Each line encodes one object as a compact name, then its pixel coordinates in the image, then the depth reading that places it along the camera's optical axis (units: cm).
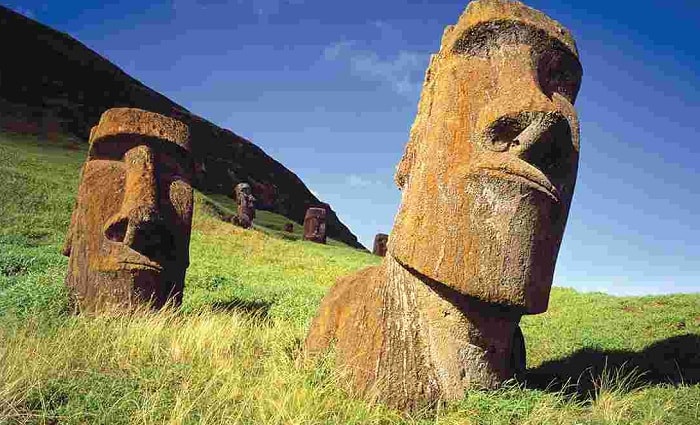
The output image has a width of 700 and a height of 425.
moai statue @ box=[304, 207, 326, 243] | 3294
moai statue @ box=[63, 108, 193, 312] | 673
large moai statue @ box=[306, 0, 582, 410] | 422
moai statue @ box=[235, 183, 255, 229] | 3284
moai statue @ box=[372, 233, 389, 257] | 3296
